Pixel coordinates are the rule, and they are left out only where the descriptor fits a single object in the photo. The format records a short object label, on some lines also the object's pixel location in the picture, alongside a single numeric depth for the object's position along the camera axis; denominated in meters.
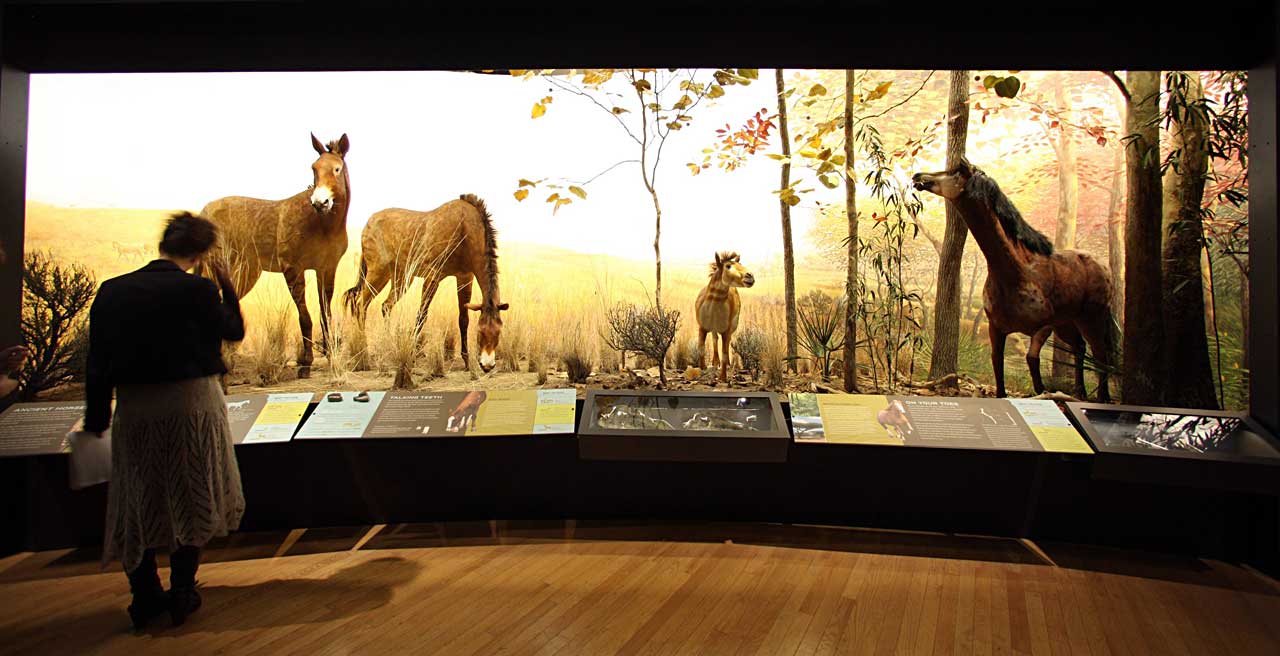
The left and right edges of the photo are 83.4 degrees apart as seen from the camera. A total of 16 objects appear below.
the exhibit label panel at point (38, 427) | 3.49
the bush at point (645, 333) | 4.34
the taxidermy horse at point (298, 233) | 4.23
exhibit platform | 3.62
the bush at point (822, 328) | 4.24
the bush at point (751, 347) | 4.29
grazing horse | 4.32
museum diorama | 3.85
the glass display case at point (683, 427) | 3.61
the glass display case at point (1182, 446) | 3.29
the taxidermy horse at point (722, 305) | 4.32
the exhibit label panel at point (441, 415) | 3.75
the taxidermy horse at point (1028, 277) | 4.02
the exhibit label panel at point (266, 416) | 3.65
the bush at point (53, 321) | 3.98
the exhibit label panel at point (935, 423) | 3.58
